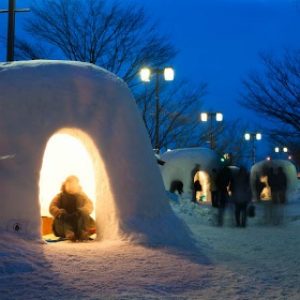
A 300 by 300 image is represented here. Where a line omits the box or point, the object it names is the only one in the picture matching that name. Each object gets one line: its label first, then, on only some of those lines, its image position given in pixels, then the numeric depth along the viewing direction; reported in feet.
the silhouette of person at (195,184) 70.54
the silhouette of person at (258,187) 64.68
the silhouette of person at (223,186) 44.28
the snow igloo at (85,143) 23.34
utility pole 38.11
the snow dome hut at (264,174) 65.49
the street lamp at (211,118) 96.23
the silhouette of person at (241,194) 39.91
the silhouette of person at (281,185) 56.85
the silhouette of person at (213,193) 53.84
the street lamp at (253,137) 129.70
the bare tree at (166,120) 82.58
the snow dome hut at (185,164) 73.26
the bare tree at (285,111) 56.34
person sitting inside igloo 27.17
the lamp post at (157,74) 57.26
